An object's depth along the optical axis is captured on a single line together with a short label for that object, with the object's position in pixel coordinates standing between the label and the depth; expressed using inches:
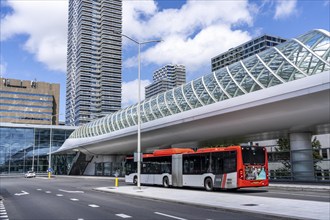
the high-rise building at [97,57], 7553.2
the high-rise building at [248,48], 6067.9
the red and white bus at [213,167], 858.5
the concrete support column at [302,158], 1144.8
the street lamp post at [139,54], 1056.0
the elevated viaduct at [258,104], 893.2
